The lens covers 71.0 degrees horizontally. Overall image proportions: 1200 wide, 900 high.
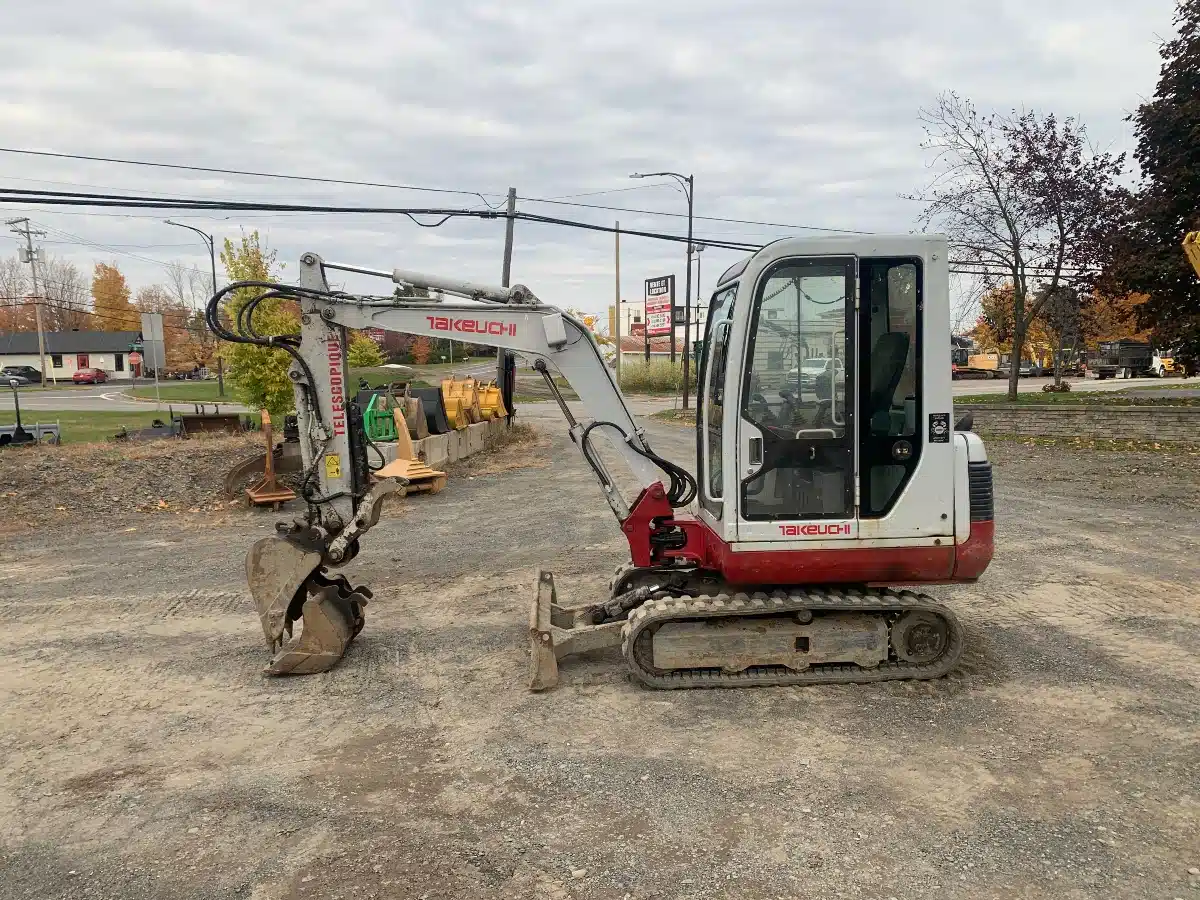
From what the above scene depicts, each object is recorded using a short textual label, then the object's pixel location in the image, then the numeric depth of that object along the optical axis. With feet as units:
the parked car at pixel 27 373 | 203.92
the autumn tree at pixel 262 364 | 58.34
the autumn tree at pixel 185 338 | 180.04
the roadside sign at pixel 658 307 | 166.20
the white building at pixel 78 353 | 249.14
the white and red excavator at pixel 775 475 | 16.48
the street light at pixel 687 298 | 83.97
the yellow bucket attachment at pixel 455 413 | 58.59
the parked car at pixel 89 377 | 217.15
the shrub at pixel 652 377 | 155.91
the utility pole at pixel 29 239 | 176.30
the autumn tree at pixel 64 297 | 284.82
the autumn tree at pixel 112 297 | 256.32
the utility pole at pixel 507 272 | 71.31
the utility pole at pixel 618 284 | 131.36
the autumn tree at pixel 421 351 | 173.47
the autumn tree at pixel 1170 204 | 53.57
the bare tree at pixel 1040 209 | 65.21
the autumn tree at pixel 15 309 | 295.07
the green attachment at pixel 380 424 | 50.55
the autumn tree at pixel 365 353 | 115.96
